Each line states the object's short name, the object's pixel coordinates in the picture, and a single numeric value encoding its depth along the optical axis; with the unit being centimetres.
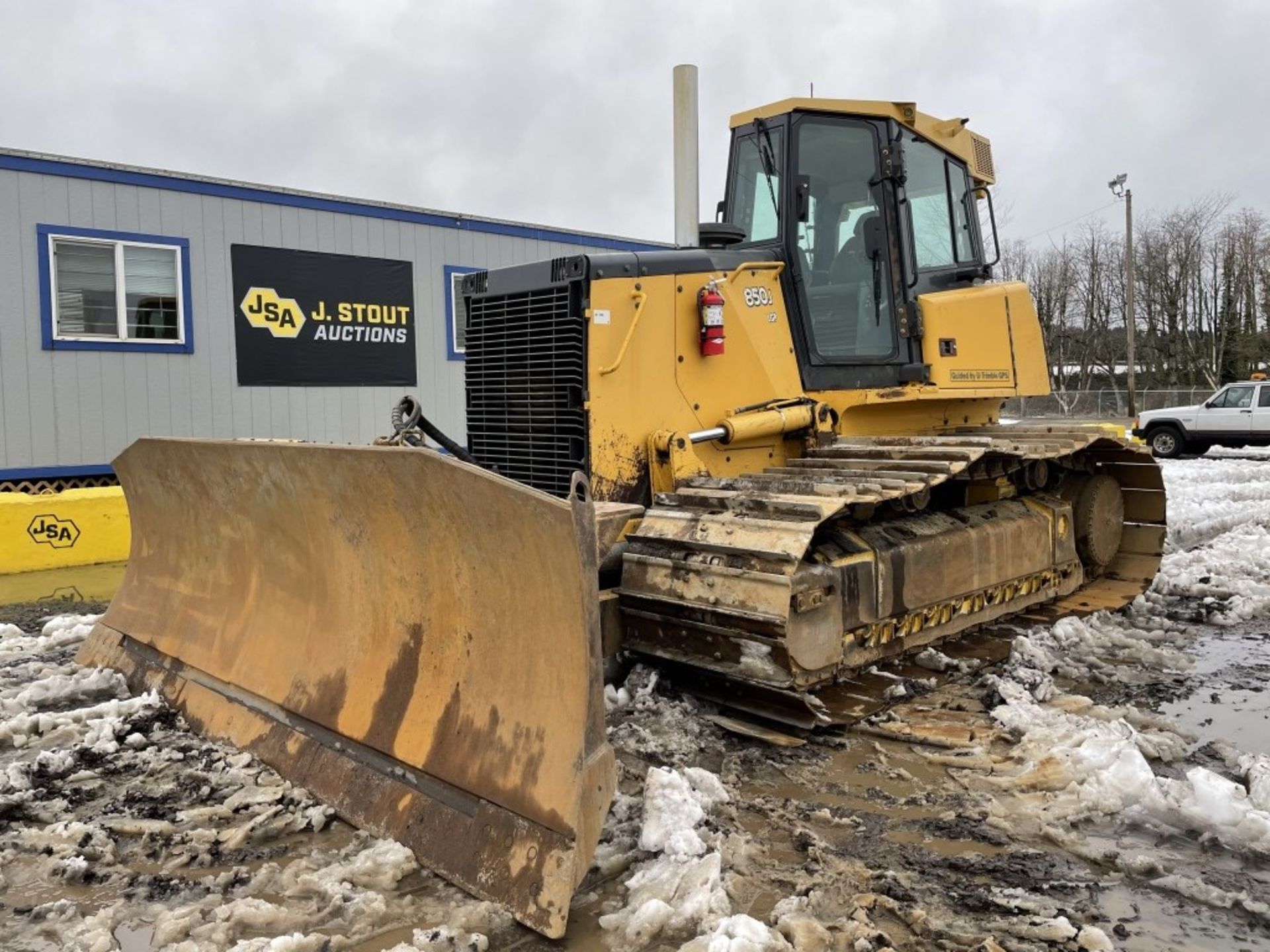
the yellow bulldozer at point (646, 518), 322
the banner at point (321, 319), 1109
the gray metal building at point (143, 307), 964
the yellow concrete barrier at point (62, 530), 732
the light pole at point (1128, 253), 3195
